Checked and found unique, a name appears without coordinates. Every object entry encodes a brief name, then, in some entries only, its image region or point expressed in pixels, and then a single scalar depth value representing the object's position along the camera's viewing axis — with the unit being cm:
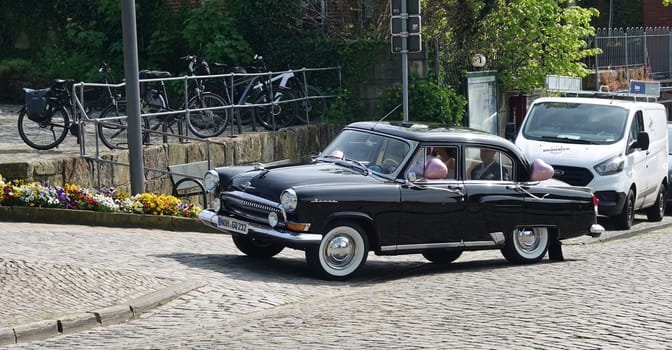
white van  1936
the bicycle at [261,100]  2145
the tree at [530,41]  2739
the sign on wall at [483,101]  2634
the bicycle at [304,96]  2293
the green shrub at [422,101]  2391
